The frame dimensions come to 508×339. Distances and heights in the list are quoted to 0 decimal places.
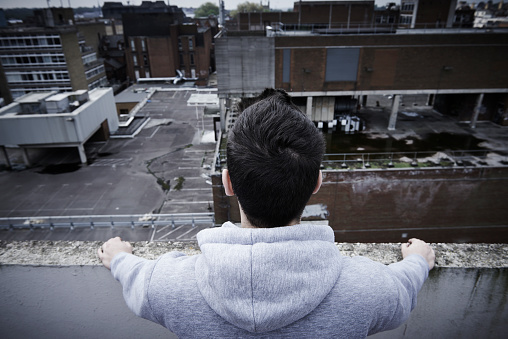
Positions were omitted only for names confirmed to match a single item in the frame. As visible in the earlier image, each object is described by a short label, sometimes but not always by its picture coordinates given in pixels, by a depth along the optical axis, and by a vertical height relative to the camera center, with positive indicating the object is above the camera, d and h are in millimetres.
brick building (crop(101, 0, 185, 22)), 59312 +1990
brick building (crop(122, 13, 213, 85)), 40875 -3291
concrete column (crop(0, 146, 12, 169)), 20016 -7643
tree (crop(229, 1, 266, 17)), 90450 +3040
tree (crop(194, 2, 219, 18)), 110600 +2626
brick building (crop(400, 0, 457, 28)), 26494 +399
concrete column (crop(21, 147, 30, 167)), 20031 -7617
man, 1025 -758
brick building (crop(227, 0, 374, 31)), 34844 +399
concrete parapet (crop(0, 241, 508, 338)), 2049 -1606
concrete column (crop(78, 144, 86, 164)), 19983 -7516
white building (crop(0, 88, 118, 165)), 18891 -5451
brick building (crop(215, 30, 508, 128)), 15969 -2168
